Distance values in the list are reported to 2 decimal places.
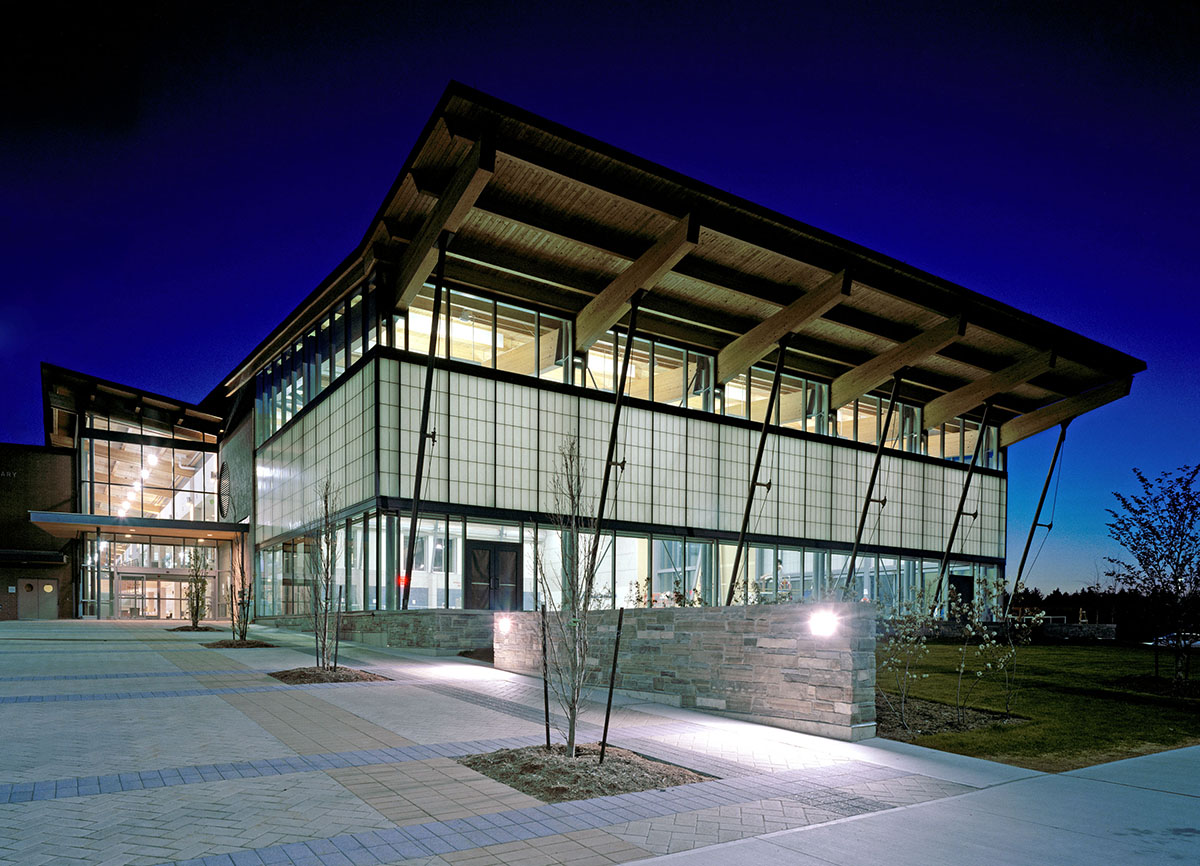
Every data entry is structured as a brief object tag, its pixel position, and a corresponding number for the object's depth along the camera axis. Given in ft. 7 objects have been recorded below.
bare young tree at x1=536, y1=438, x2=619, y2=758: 27.20
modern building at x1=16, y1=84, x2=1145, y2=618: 78.95
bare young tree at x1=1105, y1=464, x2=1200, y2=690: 53.57
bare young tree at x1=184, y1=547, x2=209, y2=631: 105.09
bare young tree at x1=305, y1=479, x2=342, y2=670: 53.57
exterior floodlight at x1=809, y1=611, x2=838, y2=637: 34.17
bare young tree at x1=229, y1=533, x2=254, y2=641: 79.43
